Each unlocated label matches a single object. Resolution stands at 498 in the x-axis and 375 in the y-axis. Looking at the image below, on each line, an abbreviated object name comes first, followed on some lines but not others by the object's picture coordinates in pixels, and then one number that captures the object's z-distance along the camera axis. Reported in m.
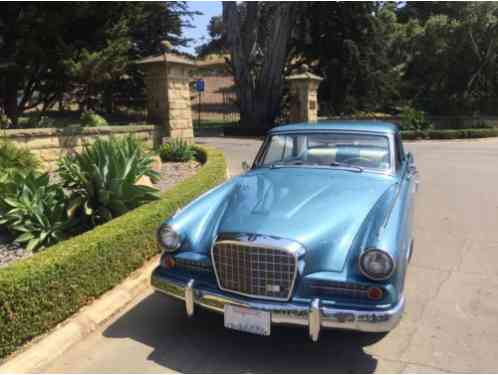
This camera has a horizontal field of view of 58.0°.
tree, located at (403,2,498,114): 25.84
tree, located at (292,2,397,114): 24.02
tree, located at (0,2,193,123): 10.16
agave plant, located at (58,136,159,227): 5.18
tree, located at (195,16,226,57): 38.54
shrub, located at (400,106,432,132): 21.39
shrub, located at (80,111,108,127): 9.19
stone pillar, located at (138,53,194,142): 9.71
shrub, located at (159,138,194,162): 9.49
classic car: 2.95
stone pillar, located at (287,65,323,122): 18.31
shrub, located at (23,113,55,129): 9.02
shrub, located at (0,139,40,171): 6.73
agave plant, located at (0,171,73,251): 4.82
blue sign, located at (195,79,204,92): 23.45
